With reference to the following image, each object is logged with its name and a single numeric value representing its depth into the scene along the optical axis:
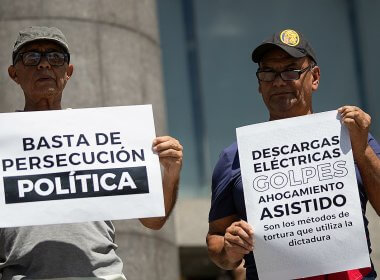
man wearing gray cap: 5.55
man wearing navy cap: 5.62
